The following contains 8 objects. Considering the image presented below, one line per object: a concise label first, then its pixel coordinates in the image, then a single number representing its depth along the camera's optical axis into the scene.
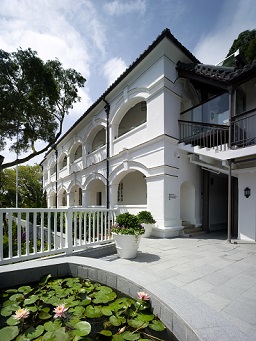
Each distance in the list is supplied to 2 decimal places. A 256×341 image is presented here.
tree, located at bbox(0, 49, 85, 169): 10.10
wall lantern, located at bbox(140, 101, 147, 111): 11.00
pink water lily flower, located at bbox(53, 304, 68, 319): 1.77
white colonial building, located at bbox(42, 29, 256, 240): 6.72
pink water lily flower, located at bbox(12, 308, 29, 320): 1.76
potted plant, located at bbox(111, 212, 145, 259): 4.34
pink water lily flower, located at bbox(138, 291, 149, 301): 1.97
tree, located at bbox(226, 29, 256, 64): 11.95
